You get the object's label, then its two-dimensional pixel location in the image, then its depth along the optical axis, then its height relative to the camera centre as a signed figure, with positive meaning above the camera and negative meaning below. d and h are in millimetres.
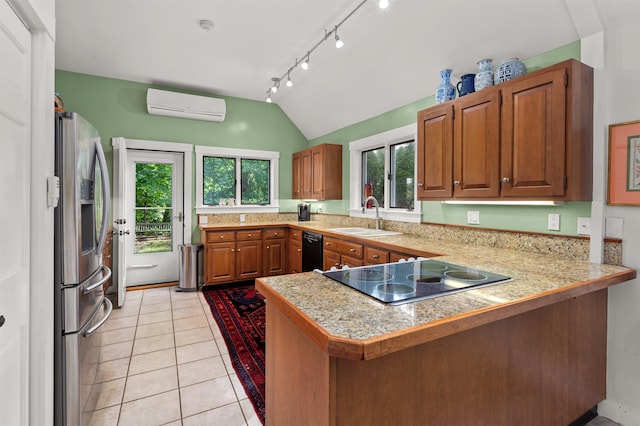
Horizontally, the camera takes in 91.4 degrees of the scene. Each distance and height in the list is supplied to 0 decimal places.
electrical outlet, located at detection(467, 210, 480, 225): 2730 -53
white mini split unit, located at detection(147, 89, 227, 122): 4445 +1536
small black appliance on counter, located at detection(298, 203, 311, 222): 5410 -55
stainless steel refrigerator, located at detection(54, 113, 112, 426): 1600 -358
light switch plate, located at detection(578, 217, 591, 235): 2000 -89
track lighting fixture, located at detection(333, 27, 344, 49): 2695 +1446
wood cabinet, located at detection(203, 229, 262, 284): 4426 -677
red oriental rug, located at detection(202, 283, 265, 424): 2238 -1200
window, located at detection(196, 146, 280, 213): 5020 +501
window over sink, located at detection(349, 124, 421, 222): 3650 +480
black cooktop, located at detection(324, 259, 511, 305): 1259 -326
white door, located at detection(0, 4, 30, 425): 1147 -28
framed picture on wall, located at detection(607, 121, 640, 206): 1767 +278
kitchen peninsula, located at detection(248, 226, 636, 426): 1010 -586
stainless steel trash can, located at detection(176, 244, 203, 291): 4457 -843
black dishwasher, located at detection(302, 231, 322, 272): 3965 -543
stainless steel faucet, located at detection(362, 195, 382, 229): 3756 -32
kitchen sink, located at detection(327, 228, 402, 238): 3382 -257
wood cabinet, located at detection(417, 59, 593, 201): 1814 +483
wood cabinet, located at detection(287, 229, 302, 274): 4520 -626
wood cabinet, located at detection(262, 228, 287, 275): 4789 -656
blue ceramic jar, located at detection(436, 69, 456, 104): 2588 +1020
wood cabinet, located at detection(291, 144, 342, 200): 4719 +587
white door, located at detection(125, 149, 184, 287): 4629 -95
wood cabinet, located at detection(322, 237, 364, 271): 3238 -484
